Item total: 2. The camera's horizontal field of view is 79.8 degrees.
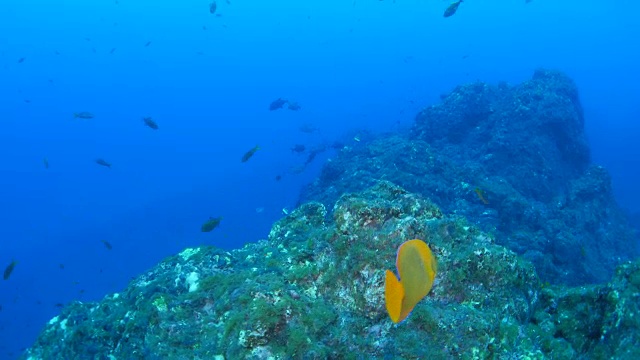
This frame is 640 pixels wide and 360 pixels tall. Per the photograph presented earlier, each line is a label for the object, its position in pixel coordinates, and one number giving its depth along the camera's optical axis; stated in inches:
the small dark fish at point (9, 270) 324.8
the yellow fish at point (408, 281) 75.7
